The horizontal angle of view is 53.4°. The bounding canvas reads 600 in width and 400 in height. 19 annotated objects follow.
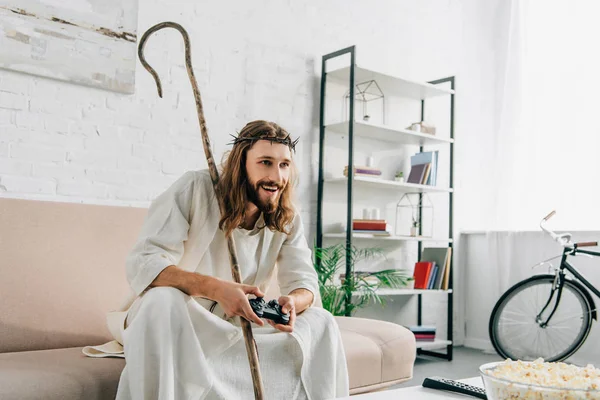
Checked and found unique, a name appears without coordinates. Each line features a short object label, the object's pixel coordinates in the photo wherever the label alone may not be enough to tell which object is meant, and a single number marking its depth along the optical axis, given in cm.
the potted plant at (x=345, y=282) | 334
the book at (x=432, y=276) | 400
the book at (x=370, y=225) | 367
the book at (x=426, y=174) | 402
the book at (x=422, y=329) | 390
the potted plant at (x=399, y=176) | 407
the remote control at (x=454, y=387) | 133
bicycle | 372
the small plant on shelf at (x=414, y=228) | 406
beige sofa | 195
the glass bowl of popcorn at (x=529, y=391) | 89
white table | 129
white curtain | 415
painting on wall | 245
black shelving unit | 352
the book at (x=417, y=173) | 404
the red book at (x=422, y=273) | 396
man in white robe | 157
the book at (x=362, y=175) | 363
